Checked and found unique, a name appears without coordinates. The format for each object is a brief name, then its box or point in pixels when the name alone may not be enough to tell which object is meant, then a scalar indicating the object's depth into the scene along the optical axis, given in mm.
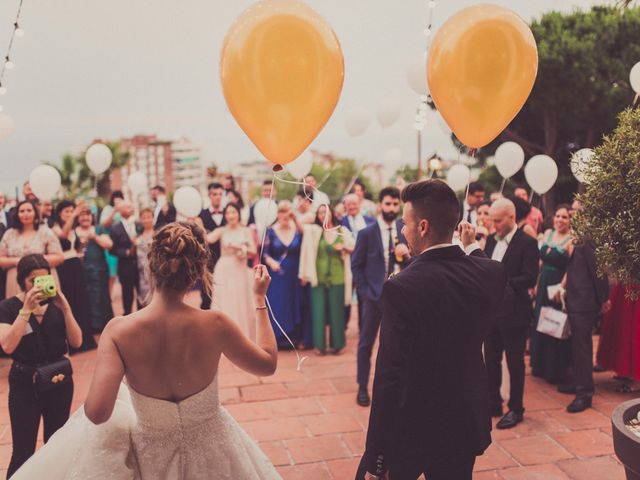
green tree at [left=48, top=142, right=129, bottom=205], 29484
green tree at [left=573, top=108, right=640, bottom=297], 2473
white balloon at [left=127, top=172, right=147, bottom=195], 8873
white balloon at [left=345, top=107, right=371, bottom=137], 7094
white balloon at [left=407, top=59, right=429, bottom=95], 5012
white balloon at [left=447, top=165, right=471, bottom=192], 8250
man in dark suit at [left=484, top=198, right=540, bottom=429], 4148
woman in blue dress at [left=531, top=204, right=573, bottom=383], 4877
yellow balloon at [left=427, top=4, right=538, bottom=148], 2783
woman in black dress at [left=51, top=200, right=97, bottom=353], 6066
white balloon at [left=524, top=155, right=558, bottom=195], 6672
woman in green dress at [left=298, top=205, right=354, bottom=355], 6207
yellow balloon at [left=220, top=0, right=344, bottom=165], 2648
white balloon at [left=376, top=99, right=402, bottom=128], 7422
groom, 1992
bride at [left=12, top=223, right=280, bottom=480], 1897
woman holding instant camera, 2844
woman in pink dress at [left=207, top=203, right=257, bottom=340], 6371
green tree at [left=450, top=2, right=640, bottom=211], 11891
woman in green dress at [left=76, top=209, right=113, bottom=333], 6684
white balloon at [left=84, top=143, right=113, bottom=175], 7305
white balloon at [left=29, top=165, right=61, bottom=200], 6348
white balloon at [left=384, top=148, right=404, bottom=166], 9453
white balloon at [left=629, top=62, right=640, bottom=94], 4841
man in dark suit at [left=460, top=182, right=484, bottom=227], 6652
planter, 2451
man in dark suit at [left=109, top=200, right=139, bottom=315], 7016
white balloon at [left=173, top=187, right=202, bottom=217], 6840
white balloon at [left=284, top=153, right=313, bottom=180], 6777
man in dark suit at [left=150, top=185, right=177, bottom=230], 7662
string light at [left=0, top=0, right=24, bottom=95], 5463
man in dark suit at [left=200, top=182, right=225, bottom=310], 7164
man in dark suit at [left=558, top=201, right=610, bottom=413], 4422
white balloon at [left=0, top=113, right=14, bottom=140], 6383
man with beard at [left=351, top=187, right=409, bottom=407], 4668
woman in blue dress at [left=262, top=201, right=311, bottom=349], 6422
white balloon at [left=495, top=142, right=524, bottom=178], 6902
